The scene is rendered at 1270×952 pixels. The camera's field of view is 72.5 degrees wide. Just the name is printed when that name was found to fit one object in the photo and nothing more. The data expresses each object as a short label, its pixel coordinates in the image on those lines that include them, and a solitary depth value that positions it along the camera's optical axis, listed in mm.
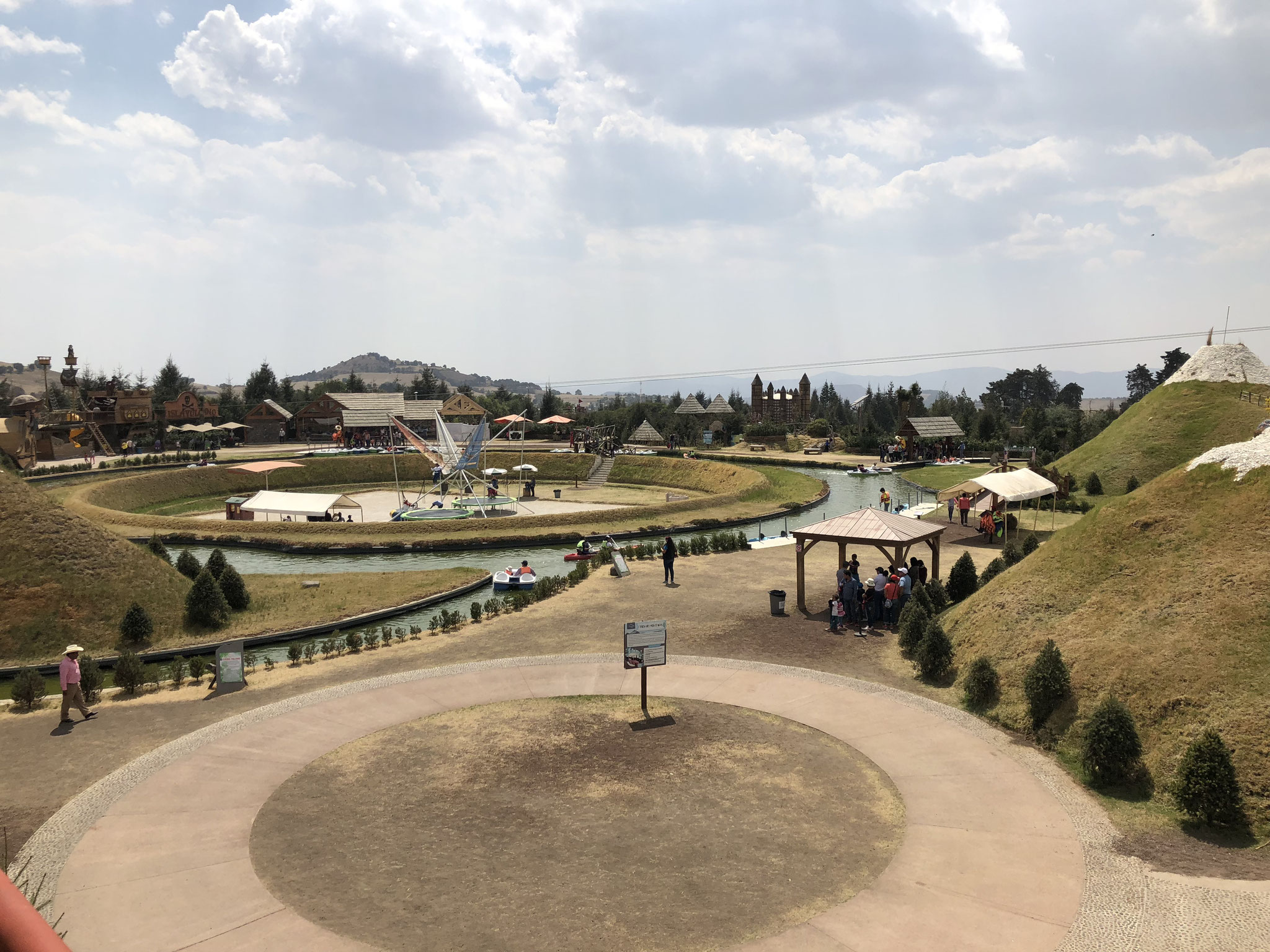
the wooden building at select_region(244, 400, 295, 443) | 116688
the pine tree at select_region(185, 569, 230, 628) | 29109
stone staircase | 81688
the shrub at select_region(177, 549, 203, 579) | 33938
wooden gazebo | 27703
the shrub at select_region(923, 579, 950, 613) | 27938
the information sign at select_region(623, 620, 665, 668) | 19984
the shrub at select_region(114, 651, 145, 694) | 22000
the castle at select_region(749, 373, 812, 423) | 146750
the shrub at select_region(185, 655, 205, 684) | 22859
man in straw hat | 19812
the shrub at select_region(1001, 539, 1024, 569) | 32431
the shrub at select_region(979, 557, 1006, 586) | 30828
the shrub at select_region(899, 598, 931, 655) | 23906
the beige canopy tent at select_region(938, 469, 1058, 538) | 41750
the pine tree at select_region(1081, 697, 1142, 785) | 15945
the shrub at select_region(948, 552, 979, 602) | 28906
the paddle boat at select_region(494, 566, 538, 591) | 36500
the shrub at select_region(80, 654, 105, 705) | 21500
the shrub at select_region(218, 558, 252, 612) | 31125
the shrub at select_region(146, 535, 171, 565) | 37438
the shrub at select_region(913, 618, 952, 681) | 21984
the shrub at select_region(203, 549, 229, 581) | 34406
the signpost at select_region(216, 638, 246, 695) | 22312
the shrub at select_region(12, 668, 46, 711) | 21000
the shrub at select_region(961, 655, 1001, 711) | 19984
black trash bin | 28531
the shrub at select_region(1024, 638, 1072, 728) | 18422
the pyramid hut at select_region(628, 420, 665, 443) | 107375
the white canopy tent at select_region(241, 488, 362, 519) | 54875
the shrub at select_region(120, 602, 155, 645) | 27203
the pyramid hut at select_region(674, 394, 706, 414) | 125375
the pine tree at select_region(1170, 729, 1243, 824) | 14484
